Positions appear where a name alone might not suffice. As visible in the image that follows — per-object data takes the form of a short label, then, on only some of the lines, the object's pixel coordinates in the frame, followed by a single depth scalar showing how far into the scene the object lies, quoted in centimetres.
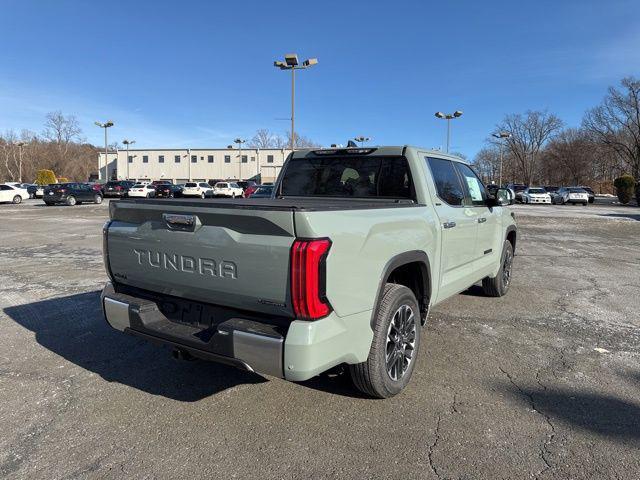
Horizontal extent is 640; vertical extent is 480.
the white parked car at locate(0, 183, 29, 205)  3380
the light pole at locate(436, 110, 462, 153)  3853
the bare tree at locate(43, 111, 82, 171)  9944
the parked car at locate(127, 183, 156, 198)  4031
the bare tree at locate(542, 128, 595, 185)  7731
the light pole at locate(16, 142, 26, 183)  8401
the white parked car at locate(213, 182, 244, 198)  4100
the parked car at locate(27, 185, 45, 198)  4462
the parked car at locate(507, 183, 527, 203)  4125
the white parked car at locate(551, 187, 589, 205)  3969
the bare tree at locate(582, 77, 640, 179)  6159
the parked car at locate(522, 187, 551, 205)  4172
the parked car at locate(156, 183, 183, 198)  4016
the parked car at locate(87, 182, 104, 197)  3384
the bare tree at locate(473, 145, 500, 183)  10962
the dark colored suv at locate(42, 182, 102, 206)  3112
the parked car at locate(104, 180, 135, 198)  4056
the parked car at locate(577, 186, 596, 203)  4222
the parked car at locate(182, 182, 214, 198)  4044
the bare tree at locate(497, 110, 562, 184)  8638
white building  8662
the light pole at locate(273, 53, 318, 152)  2341
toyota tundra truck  257
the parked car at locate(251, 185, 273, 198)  3050
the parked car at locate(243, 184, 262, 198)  3481
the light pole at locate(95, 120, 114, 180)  5200
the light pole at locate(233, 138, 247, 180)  8464
